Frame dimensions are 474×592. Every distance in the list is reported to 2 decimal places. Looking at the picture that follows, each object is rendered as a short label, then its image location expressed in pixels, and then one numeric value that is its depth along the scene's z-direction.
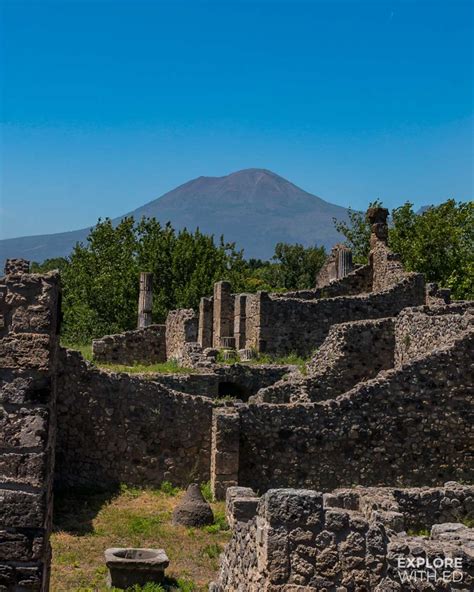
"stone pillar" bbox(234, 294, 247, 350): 29.58
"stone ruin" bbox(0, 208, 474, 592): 8.65
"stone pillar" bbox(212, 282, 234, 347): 31.41
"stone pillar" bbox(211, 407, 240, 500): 19.00
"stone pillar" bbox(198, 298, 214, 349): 33.10
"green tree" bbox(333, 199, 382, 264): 57.97
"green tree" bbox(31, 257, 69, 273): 106.47
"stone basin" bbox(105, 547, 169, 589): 13.92
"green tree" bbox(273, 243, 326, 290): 97.12
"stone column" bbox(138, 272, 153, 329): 43.46
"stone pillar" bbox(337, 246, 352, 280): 35.27
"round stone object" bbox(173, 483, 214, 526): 17.27
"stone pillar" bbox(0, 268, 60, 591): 8.52
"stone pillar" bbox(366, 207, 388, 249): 33.44
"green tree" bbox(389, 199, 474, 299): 50.41
